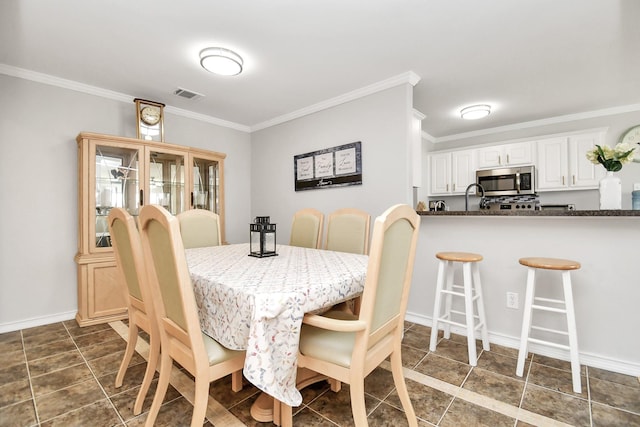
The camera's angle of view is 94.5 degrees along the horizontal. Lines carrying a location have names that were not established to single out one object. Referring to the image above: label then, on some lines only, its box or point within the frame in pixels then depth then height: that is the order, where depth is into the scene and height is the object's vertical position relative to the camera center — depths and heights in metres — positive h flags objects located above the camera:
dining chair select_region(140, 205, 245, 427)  1.13 -0.42
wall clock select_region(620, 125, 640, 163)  3.54 +0.93
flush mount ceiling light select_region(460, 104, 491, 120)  3.60 +1.27
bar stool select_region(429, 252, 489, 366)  2.10 -0.63
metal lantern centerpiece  1.97 -0.15
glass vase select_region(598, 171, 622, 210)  2.00 +0.14
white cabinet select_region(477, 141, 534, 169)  4.07 +0.85
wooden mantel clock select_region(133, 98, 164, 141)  3.12 +1.06
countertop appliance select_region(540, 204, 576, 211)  3.90 +0.10
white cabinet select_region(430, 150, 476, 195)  4.56 +0.69
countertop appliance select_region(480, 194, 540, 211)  3.91 +0.17
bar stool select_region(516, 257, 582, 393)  1.79 -0.59
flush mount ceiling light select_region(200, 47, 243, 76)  2.34 +1.27
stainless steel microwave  3.99 +0.48
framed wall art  3.14 +0.56
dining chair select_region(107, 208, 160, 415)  1.47 -0.37
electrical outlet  2.36 -0.69
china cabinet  2.77 +0.28
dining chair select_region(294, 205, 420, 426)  1.12 -0.46
